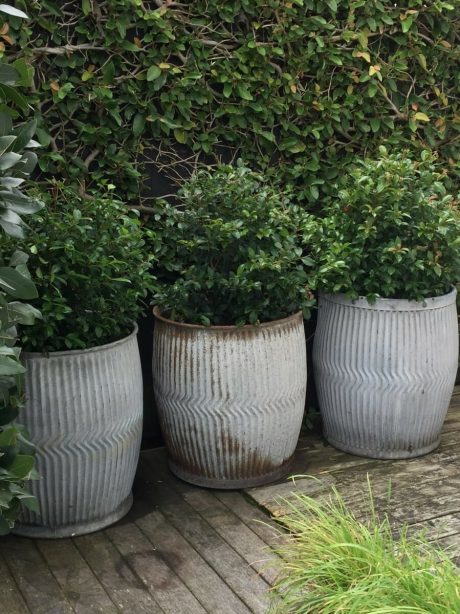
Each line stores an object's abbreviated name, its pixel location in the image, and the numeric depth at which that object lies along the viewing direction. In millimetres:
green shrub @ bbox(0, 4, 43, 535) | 1954
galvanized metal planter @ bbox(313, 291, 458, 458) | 3523
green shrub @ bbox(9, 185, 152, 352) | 2811
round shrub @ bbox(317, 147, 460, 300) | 3449
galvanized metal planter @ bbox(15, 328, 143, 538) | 2854
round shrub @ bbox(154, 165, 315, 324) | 3221
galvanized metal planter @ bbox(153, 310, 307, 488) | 3197
